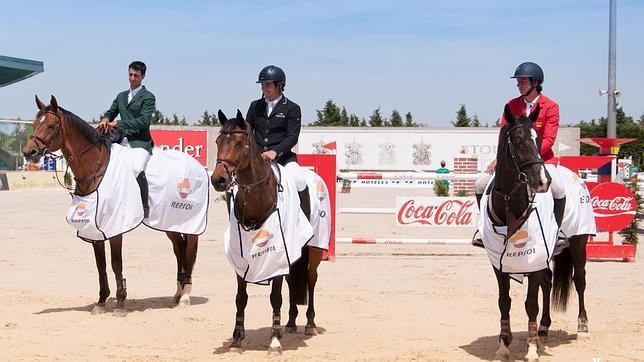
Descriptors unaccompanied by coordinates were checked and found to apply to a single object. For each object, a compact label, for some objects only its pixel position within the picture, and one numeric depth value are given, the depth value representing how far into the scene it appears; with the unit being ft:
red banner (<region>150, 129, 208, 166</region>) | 164.66
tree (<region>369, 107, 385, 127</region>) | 256.11
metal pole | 68.90
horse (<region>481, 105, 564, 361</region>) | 20.48
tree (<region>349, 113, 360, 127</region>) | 253.24
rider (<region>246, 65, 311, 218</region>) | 24.03
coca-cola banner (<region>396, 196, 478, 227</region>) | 46.60
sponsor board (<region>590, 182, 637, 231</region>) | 43.21
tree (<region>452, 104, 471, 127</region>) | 239.09
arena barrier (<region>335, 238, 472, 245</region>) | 44.83
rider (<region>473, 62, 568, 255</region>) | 22.99
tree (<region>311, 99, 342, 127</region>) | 249.34
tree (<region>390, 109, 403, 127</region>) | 252.21
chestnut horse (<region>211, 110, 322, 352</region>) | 20.53
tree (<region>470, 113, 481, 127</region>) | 240.94
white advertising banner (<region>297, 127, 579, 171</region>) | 164.96
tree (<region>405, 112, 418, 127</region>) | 252.62
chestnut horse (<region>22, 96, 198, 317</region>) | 27.53
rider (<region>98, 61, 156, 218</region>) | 29.78
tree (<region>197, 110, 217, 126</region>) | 252.21
